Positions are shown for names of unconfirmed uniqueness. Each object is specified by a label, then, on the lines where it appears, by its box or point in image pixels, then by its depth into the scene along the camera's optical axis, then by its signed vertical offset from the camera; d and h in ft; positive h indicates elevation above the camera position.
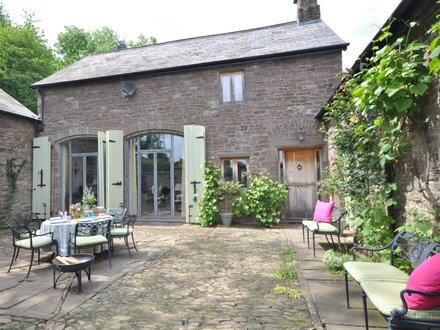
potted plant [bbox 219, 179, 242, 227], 25.98 -1.64
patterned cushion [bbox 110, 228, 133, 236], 16.39 -2.97
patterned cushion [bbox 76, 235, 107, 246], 13.85 -2.93
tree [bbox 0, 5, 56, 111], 56.18 +25.51
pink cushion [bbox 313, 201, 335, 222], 17.02 -2.20
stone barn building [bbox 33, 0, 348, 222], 26.53 +6.34
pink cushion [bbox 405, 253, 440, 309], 5.65 -2.25
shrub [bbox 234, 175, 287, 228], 24.93 -2.08
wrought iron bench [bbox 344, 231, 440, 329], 5.75 -2.91
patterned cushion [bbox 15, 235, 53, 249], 13.56 -2.89
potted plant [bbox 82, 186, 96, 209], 17.79 -1.18
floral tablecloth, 14.44 -2.59
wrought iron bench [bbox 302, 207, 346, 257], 15.39 -2.83
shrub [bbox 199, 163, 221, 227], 26.08 -1.82
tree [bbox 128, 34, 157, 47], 90.43 +45.34
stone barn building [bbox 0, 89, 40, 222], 27.86 +3.50
